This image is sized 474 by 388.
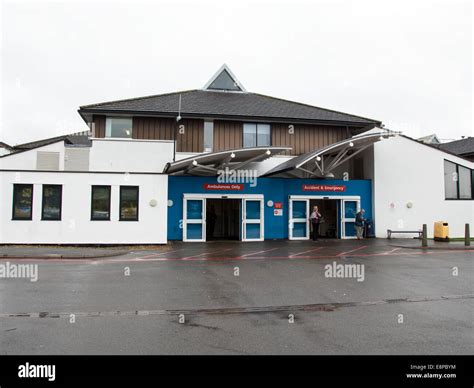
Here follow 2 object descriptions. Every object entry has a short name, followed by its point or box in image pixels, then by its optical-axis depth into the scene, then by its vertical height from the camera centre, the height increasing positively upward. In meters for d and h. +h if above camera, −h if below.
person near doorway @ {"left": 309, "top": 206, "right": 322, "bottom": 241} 20.73 -0.48
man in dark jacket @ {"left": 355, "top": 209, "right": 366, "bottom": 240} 21.34 -0.64
